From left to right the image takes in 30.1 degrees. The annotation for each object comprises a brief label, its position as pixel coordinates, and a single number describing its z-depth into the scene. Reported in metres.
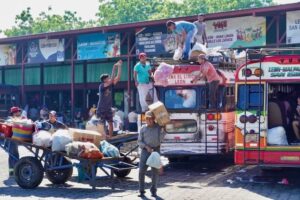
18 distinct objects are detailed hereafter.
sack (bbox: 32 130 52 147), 11.77
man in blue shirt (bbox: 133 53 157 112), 14.12
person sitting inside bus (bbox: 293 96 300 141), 12.34
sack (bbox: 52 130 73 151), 11.60
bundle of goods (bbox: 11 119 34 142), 12.09
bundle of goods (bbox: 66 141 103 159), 11.23
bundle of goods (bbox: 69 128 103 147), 12.18
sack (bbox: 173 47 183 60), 14.50
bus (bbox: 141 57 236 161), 13.76
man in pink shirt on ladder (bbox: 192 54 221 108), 13.47
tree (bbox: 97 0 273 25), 74.19
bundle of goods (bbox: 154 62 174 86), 13.89
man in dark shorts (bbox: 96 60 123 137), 13.93
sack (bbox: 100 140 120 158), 11.97
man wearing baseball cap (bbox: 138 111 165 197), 10.64
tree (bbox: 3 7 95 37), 80.12
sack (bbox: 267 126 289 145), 11.73
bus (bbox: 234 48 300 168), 11.48
